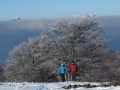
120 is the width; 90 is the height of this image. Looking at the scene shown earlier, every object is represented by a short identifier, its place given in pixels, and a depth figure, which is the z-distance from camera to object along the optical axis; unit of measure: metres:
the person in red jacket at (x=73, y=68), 31.84
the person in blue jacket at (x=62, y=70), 30.56
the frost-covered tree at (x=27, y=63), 56.33
